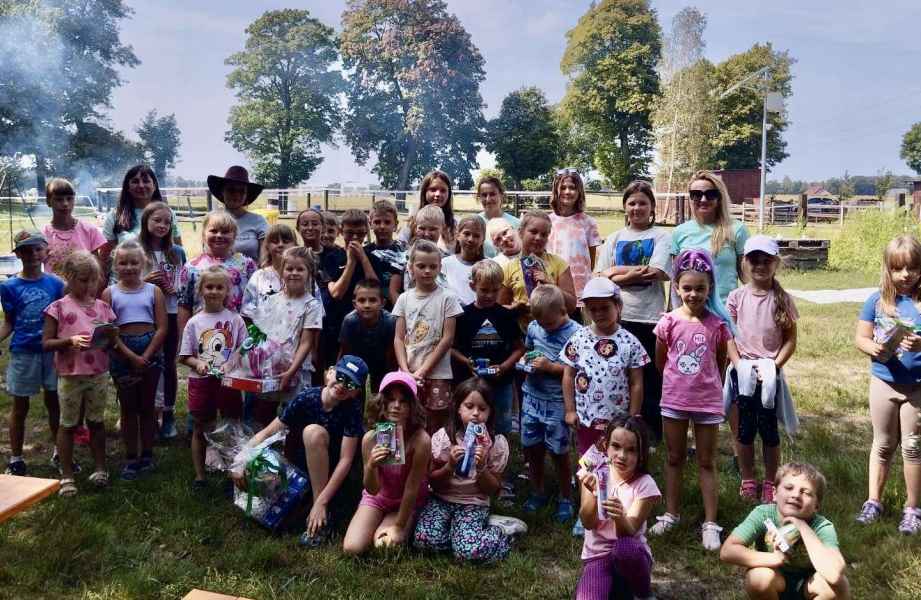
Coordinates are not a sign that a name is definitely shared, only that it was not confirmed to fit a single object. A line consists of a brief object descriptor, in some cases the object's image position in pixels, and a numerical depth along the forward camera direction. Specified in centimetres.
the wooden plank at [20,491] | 253
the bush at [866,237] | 1474
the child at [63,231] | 470
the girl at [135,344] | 433
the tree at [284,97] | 4475
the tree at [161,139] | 4069
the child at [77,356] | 409
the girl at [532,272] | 427
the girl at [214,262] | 455
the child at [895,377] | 357
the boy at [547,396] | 387
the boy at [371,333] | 416
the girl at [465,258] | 436
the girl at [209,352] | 418
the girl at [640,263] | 436
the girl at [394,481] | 350
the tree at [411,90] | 4481
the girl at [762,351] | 380
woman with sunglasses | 422
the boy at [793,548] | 257
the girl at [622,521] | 293
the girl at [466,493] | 345
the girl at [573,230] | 474
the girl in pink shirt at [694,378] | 356
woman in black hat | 497
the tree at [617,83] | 4500
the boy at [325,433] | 367
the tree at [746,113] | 4519
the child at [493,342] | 417
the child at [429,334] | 406
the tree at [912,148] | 8550
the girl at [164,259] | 463
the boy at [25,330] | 429
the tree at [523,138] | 4594
